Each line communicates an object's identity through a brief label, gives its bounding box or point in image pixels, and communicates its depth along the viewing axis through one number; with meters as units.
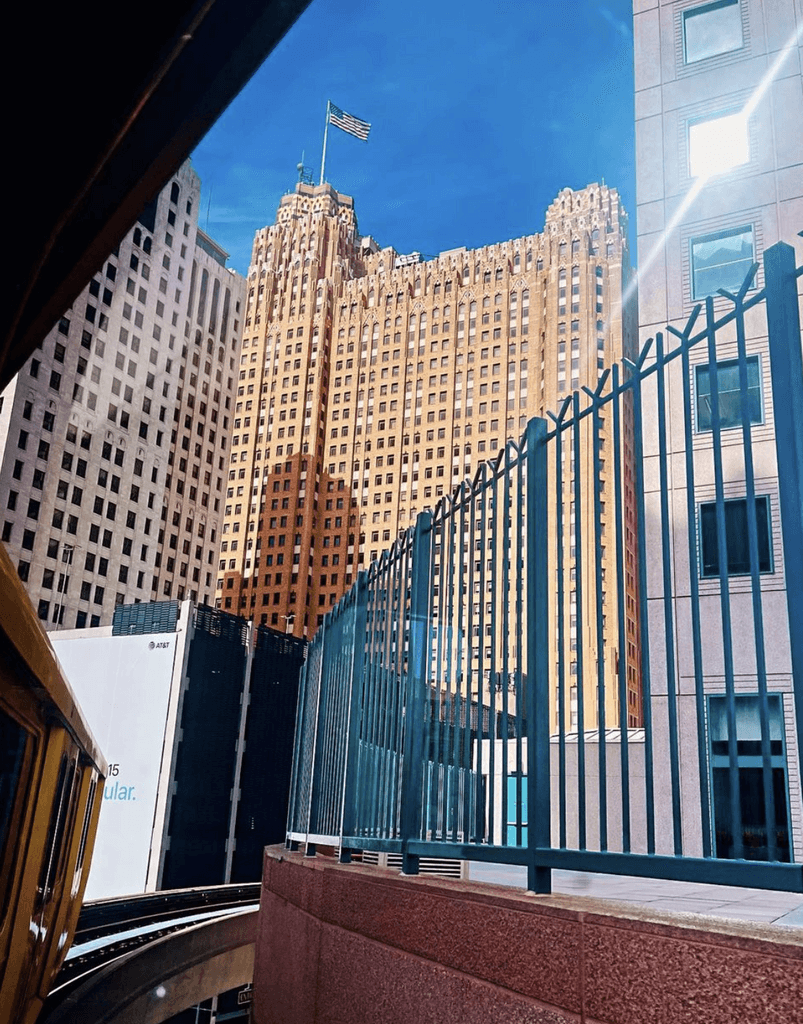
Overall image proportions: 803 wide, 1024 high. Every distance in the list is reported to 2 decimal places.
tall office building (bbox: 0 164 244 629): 75.44
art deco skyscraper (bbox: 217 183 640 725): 106.69
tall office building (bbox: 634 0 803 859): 14.03
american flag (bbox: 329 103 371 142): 86.93
